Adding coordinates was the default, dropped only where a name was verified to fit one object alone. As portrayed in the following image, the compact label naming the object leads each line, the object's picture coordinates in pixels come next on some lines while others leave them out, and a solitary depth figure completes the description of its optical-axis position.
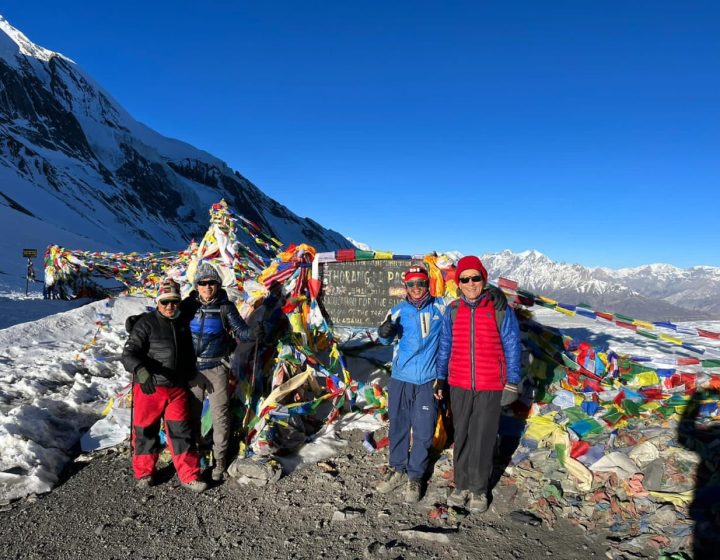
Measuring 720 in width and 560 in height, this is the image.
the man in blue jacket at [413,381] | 4.48
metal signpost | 20.02
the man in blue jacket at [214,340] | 4.99
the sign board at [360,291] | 6.84
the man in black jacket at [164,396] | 4.64
